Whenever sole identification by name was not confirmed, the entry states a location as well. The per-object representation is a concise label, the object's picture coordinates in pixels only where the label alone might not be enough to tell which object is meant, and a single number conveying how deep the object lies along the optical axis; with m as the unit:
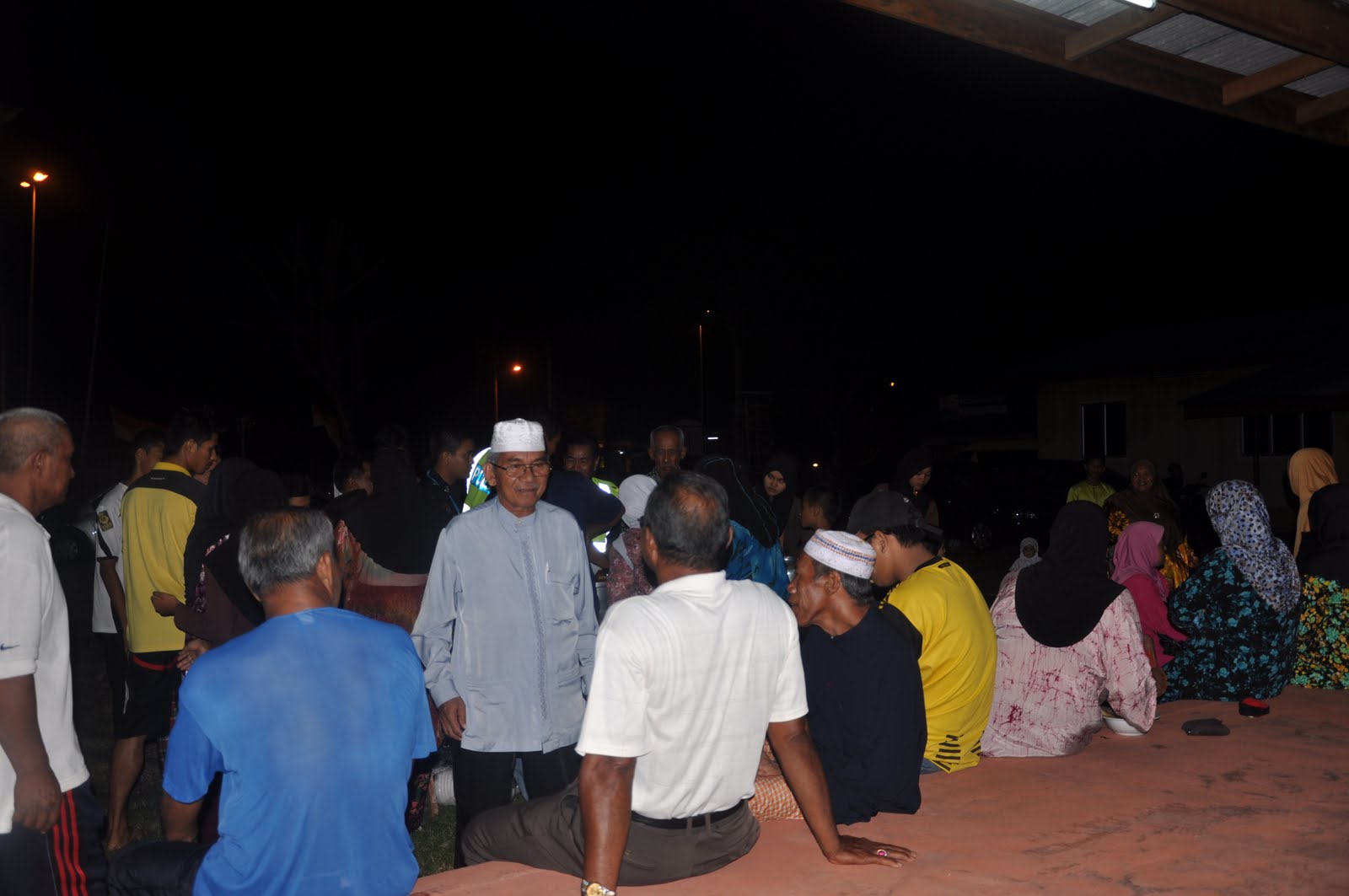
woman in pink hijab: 6.82
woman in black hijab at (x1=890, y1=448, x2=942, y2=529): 9.38
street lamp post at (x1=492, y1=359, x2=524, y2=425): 39.84
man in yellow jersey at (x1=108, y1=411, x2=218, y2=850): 5.09
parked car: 21.23
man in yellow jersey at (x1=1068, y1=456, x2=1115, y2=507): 12.23
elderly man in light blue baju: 4.11
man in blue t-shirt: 2.71
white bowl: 5.89
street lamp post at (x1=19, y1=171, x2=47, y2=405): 23.14
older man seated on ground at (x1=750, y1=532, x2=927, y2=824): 4.23
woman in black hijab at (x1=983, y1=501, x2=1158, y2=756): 5.37
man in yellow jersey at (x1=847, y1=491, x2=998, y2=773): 4.89
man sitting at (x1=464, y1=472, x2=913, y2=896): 3.11
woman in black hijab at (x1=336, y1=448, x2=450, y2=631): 5.39
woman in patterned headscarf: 6.57
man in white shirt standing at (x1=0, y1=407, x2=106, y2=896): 2.96
